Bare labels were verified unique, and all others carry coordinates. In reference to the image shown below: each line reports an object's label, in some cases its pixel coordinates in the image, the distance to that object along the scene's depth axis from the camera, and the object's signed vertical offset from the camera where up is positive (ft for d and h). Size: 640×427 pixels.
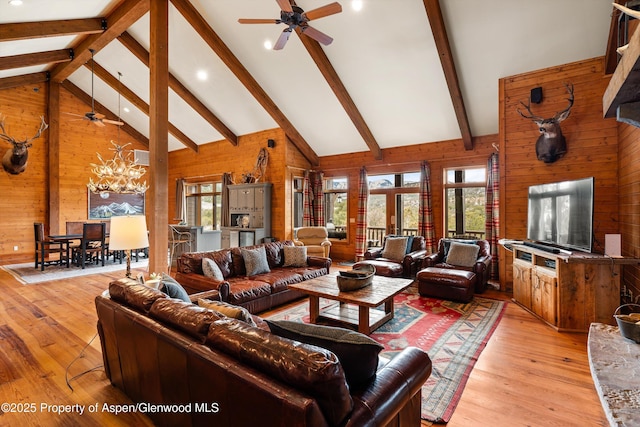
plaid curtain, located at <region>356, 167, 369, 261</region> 24.66 -0.34
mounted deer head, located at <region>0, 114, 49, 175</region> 23.45 +4.27
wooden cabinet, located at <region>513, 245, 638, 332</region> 10.78 -2.85
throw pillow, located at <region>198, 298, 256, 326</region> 6.10 -2.06
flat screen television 11.14 -0.07
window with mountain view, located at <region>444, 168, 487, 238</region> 20.79 +0.77
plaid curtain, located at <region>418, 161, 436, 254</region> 21.57 +0.00
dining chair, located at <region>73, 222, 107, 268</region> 22.39 -2.16
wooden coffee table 10.40 -2.96
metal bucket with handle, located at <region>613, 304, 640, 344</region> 6.86 -2.62
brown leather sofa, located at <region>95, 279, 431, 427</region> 3.59 -2.30
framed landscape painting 30.68 +0.75
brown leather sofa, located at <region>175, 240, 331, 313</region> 11.87 -3.01
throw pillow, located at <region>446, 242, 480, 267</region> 16.55 -2.34
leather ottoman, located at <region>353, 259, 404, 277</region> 16.67 -3.13
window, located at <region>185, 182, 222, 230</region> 32.89 +0.86
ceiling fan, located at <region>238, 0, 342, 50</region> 11.08 +7.39
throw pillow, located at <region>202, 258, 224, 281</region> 12.39 -2.39
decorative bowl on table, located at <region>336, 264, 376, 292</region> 11.11 -2.47
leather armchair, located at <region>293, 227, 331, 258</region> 22.48 -1.79
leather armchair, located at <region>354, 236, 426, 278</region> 16.83 -2.94
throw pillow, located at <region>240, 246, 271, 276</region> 14.47 -2.40
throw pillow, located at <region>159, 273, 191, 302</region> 7.95 -2.10
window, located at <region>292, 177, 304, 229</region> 26.86 +0.84
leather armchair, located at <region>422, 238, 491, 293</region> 15.83 -2.71
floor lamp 8.83 -0.63
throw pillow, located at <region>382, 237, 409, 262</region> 18.75 -2.29
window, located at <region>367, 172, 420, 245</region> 23.70 +0.55
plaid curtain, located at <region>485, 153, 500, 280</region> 18.74 +0.13
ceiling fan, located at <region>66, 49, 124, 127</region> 22.53 +7.03
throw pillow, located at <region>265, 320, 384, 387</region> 4.32 -1.97
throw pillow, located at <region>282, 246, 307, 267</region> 16.48 -2.42
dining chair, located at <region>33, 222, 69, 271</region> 21.88 -2.32
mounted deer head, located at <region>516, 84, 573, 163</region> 13.92 +3.48
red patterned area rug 7.53 -4.39
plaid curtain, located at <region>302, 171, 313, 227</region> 27.20 +0.69
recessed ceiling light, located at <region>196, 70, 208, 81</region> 22.17 +10.06
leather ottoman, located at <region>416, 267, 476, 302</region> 14.37 -3.47
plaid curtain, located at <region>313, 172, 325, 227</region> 26.94 +0.95
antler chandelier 25.05 +3.27
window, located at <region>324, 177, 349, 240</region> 26.89 +0.51
